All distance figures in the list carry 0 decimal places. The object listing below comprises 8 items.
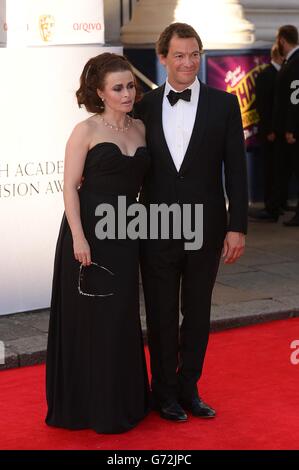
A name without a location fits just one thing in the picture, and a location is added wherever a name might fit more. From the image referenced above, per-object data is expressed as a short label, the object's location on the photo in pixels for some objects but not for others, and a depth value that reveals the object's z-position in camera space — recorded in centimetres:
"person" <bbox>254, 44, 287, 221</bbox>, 1119
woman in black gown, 542
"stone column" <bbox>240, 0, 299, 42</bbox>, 1236
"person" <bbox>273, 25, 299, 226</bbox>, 1077
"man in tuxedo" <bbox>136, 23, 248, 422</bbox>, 552
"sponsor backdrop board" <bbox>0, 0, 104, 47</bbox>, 714
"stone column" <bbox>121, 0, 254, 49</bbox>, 1113
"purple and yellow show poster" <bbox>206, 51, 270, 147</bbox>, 1125
